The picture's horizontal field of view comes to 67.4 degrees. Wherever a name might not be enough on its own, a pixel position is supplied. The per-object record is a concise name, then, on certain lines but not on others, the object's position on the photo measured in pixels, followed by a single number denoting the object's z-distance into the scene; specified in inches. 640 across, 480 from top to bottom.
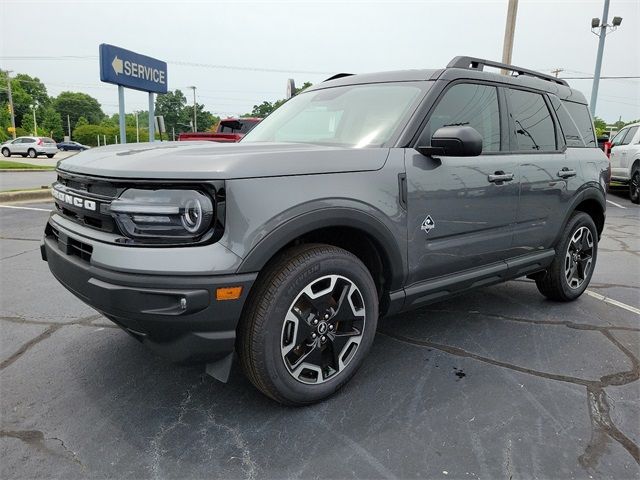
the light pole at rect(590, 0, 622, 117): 804.3
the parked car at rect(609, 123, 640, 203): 481.9
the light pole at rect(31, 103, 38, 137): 3102.9
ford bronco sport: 81.1
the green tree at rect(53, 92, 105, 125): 4280.3
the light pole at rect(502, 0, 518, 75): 583.2
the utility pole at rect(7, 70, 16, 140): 2239.4
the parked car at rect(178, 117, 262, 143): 495.2
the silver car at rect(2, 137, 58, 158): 1405.0
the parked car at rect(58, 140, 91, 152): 2405.3
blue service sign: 442.6
